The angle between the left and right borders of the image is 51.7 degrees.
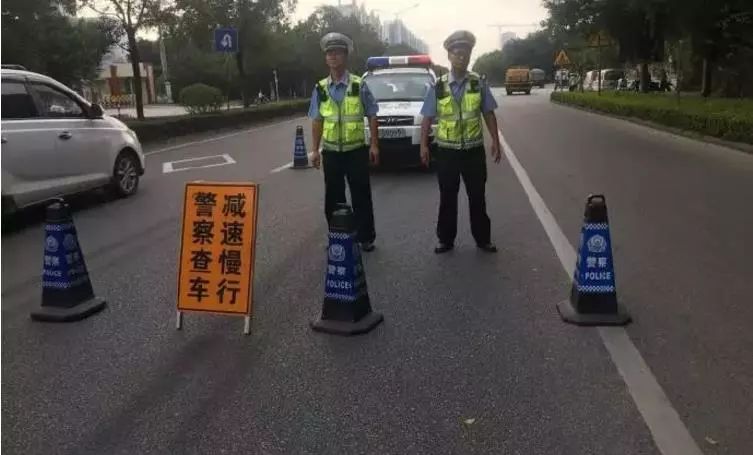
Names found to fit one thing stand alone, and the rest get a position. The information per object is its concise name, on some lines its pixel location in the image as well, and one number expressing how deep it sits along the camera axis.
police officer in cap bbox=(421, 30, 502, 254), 6.66
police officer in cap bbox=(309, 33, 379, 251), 6.68
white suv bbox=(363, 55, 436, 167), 12.18
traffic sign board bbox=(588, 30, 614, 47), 35.69
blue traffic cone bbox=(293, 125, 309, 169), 13.53
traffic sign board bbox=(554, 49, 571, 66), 42.53
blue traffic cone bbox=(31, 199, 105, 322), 5.33
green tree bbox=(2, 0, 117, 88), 22.22
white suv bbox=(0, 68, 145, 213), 8.62
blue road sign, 24.58
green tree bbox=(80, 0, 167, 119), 22.80
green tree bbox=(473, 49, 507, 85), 129.62
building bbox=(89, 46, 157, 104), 70.31
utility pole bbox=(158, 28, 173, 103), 53.28
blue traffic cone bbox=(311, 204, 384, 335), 4.90
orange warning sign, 4.88
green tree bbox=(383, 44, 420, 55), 90.82
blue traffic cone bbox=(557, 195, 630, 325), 4.92
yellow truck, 65.00
